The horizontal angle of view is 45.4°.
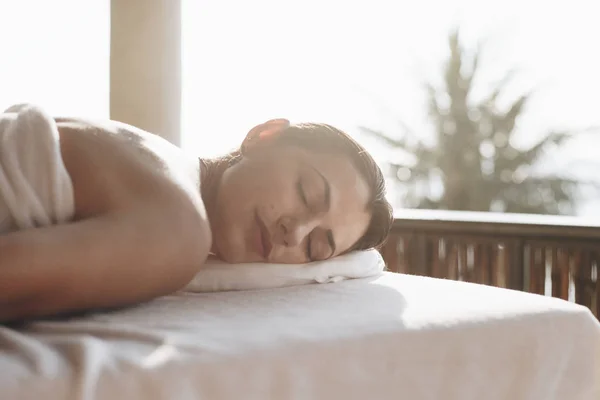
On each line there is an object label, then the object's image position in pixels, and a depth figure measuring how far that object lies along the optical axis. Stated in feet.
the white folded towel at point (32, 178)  3.44
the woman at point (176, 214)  3.29
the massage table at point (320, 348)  2.76
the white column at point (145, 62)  8.68
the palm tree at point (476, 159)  25.75
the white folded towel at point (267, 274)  4.81
